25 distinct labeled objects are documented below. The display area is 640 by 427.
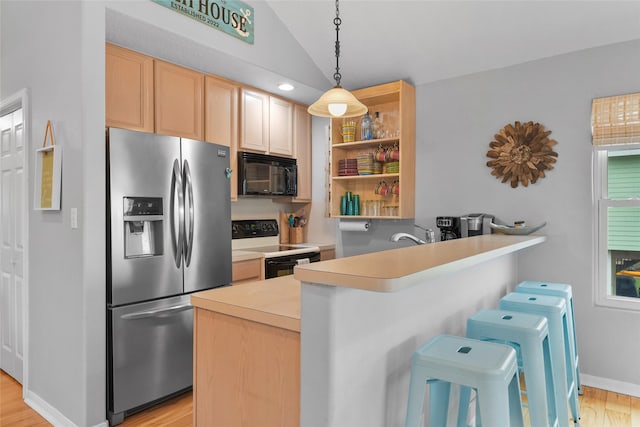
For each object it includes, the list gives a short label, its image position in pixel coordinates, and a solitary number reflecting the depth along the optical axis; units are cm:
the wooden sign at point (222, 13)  271
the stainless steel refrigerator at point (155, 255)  239
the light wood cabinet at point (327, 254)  406
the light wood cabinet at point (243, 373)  135
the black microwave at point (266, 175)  355
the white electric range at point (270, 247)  353
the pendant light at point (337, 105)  228
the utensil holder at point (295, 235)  440
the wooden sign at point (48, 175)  238
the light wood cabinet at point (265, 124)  360
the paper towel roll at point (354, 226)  382
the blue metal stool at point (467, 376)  127
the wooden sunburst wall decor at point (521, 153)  301
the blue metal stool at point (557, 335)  196
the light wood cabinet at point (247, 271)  325
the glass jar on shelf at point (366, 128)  375
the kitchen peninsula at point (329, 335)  122
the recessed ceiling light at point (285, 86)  363
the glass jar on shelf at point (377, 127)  379
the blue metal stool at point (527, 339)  164
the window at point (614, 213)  278
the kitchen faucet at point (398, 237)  224
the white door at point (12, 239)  296
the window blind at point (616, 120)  267
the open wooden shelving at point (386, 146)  353
